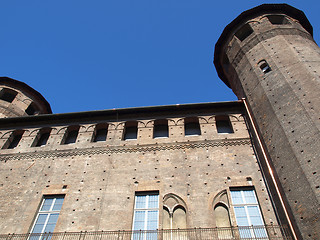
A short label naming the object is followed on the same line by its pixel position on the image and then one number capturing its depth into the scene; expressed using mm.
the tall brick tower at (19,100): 16203
